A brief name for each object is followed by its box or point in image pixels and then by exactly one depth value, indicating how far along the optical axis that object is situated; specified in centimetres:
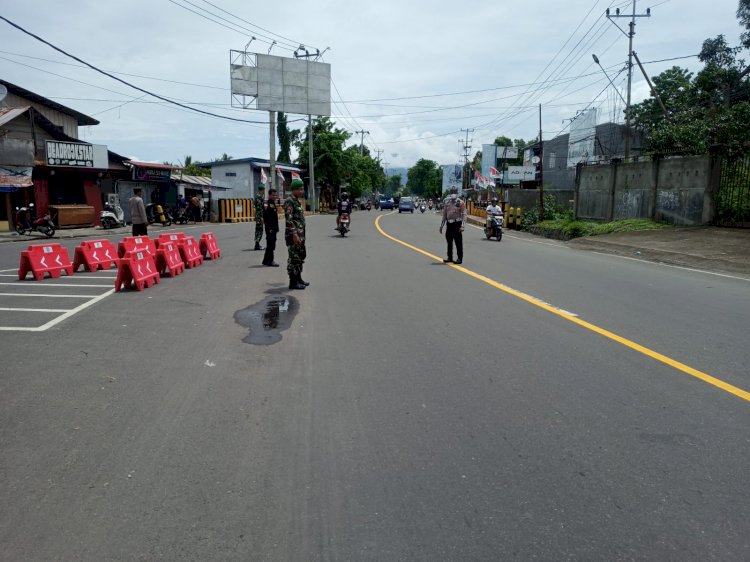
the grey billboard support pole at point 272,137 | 3572
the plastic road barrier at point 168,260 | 1131
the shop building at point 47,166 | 2353
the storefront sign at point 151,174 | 3092
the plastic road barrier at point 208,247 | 1465
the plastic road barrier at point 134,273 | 950
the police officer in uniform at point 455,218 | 1295
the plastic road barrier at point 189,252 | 1273
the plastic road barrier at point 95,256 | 1215
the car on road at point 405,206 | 6166
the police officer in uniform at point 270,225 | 1333
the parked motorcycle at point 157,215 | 2864
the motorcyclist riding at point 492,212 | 2189
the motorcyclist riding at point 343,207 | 2317
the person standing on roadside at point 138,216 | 1414
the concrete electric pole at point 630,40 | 3247
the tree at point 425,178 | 13602
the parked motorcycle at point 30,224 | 2191
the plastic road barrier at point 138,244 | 1148
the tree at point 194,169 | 5433
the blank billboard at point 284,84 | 3322
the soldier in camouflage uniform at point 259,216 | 1560
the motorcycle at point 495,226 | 2172
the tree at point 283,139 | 5869
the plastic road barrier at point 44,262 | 1086
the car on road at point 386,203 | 7350
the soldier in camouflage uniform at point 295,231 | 942
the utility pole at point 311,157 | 4809
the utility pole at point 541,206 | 2913
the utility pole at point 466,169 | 9756
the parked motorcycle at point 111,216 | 2648
